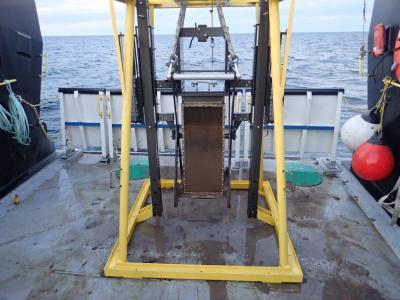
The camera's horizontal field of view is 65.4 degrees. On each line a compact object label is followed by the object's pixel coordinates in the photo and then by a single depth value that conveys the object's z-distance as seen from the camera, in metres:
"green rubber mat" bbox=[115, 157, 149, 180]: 4.29
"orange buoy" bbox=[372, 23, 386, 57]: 3.28
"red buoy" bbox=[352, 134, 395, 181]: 3.10
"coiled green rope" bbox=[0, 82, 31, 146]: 3.62
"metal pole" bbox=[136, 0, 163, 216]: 2.54
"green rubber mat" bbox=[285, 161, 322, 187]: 4.05
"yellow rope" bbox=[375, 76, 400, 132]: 3.12
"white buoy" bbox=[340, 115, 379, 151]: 3.44
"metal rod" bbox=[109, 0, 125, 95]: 2.30
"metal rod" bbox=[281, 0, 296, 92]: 2.26
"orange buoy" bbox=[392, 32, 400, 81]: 2.72
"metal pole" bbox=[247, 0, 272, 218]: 2.72
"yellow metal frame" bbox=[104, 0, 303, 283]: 2.24
